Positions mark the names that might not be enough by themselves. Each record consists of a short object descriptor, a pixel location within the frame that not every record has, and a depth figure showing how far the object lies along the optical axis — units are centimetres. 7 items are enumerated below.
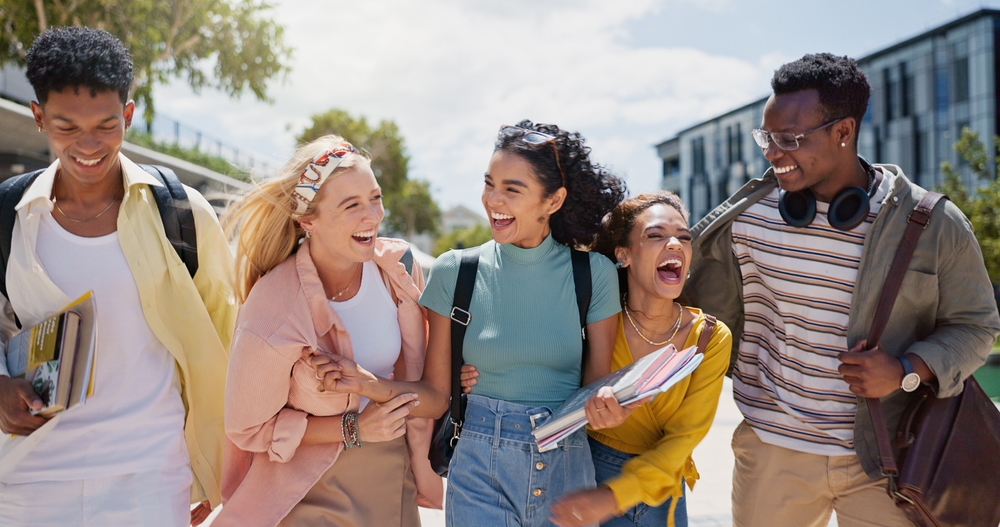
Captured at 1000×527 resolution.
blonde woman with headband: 264
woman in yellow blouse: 283
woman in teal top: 271
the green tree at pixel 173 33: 1108
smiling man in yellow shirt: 266
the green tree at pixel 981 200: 1902
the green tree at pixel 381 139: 4447
